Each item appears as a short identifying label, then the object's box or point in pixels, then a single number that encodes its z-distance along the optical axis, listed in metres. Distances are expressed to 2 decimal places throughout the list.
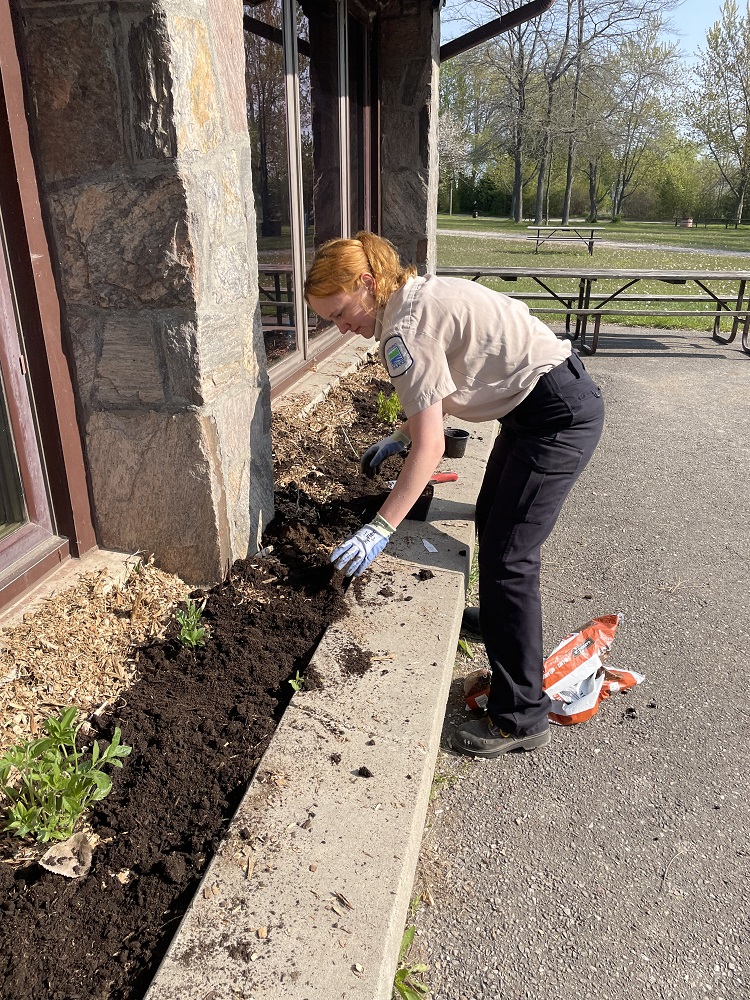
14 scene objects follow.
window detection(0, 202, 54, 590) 2.30
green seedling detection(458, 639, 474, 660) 3.20
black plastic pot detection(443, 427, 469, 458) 4.14
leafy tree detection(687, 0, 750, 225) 35.91
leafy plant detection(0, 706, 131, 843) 1.75
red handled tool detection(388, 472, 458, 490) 3.82
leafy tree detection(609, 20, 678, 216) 35.06
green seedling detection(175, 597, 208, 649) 2.44
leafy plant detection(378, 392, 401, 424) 4.66
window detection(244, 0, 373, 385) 4.41
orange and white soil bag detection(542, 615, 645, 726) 2.79
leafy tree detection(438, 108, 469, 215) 36.00
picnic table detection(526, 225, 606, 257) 21.39
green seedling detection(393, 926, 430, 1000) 1.82
